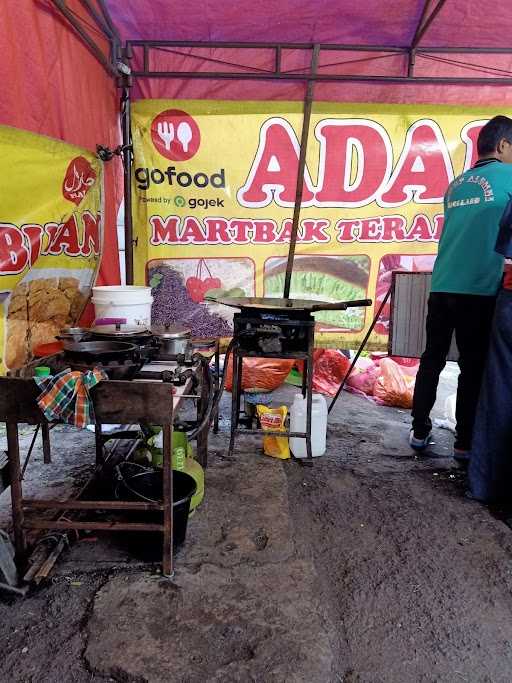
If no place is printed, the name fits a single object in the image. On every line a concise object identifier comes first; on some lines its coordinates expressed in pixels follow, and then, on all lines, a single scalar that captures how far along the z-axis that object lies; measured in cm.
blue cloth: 277
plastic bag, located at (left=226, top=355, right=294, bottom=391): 501
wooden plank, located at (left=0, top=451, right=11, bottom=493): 226
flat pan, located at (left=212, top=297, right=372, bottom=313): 318
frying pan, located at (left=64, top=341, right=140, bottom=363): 221
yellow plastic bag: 359
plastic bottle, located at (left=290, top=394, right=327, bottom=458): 365
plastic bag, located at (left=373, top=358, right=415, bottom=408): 486
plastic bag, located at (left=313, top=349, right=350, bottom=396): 523
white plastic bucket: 369
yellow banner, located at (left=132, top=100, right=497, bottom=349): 482
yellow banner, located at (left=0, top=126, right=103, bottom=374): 297
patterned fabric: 194
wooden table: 202
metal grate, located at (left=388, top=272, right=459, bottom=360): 423
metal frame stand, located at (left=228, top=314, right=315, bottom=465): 339
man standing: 309
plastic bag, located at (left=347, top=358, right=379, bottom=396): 522
